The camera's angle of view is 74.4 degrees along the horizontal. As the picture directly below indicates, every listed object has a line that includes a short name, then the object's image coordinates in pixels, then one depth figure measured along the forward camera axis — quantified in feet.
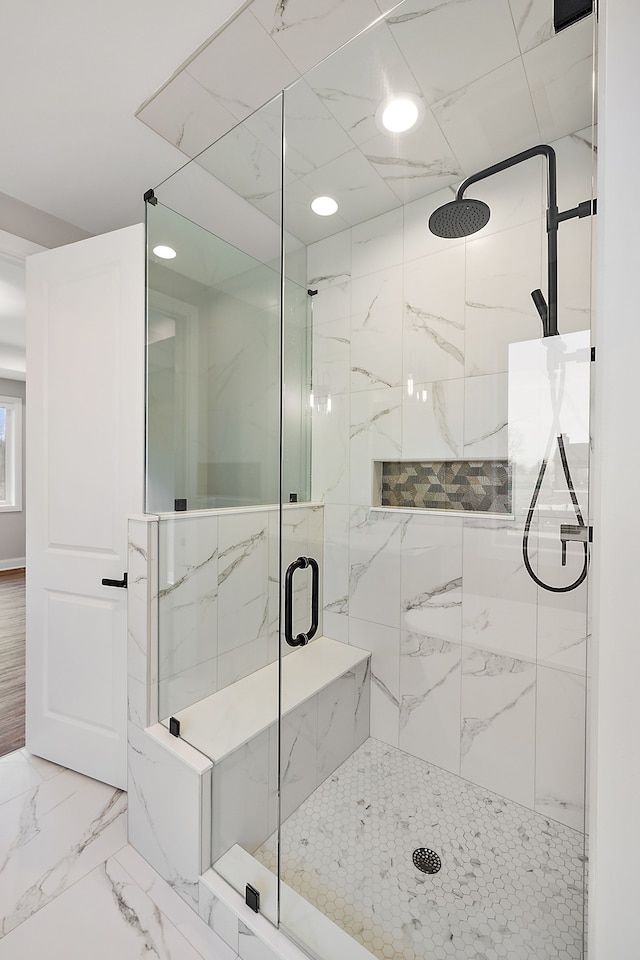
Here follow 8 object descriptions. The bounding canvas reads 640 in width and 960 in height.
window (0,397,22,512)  18.56
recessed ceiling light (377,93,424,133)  3.75
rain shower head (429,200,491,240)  3.75
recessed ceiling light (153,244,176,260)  5.63
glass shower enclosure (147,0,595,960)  3.37
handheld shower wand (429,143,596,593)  3.37
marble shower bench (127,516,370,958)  4.17
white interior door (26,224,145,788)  5.65
